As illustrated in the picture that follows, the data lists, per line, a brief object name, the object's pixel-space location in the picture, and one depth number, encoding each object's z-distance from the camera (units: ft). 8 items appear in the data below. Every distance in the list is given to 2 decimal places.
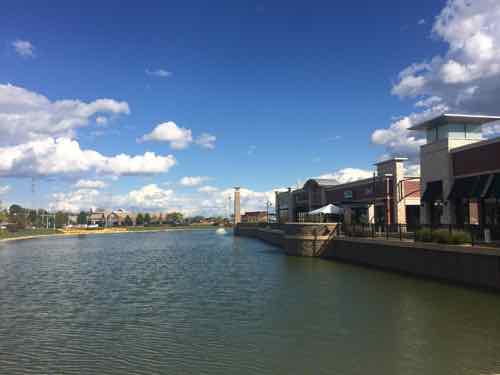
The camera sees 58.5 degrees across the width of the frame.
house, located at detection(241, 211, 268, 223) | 546.26
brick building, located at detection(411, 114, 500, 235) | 103.88
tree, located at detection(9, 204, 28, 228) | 528.79
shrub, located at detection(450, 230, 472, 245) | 82.97
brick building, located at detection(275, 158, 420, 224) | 171.01
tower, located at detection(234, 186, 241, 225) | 434.71
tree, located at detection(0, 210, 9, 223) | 448.00
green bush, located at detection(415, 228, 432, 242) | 93.61
